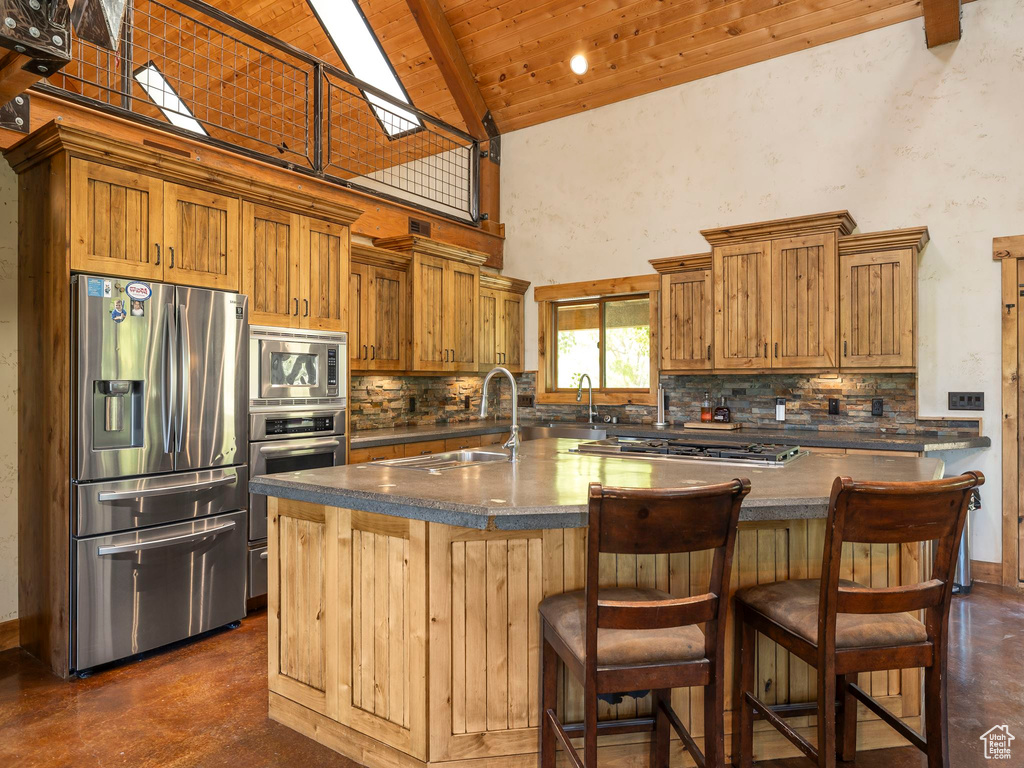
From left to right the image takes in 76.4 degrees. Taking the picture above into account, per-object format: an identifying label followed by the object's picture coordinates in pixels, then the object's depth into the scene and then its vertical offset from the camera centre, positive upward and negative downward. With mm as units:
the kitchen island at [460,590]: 2033 -685
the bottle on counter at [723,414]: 5329 -232
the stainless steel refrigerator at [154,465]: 3004 -397
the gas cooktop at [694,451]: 2863 -311
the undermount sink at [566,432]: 5434 -401
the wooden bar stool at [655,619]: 1589 -592
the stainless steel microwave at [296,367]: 3791 +115
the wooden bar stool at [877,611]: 1713 -663
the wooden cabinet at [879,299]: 4410 +608
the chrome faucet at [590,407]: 6062 -200
